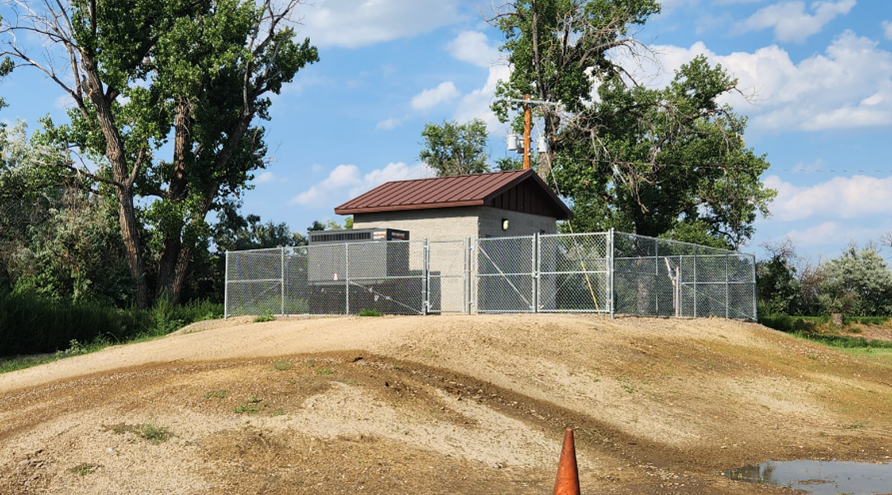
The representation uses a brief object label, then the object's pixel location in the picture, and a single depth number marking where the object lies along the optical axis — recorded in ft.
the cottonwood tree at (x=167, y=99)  89.56
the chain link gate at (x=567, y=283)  69.41
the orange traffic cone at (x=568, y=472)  20.20
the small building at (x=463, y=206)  76.84
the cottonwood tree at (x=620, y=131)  109.09
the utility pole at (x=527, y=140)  92.12
